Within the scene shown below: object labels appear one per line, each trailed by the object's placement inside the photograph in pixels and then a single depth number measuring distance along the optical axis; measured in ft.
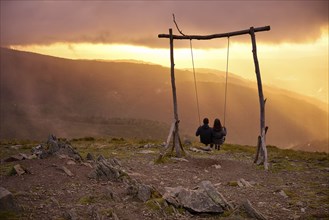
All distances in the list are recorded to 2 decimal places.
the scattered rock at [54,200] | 29.30
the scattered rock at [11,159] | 51.60
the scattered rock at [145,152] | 66.76
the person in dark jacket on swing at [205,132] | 68.04
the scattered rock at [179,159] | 55.93
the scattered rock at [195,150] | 69.19
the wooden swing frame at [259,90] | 54.65
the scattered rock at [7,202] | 25.16
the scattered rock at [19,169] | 38.13
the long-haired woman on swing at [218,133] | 67.87
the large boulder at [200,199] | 30.22
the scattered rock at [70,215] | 26.09
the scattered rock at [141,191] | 31.65
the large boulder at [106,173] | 38.82
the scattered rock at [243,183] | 41.81
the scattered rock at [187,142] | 80.79
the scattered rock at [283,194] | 37.52
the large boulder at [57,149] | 48.86
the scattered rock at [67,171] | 38.78
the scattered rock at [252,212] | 29.30
